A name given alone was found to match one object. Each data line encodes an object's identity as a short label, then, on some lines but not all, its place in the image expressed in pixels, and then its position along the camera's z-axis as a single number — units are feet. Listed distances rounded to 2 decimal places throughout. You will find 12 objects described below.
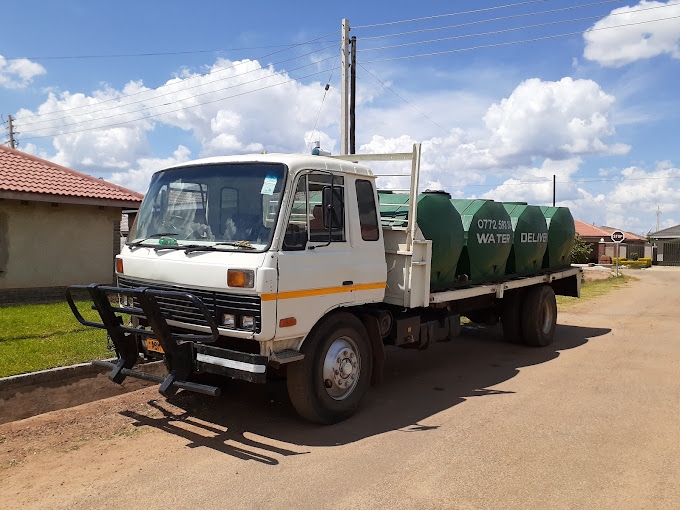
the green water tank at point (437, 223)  23.13
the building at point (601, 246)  164.55
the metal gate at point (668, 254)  168.11
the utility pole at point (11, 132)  150.41
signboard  92.27
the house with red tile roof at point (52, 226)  43.11
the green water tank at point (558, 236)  35.81
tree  134.21
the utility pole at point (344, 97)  57.16
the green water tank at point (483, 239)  26.66
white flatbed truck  16.42
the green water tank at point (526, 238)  31.45
